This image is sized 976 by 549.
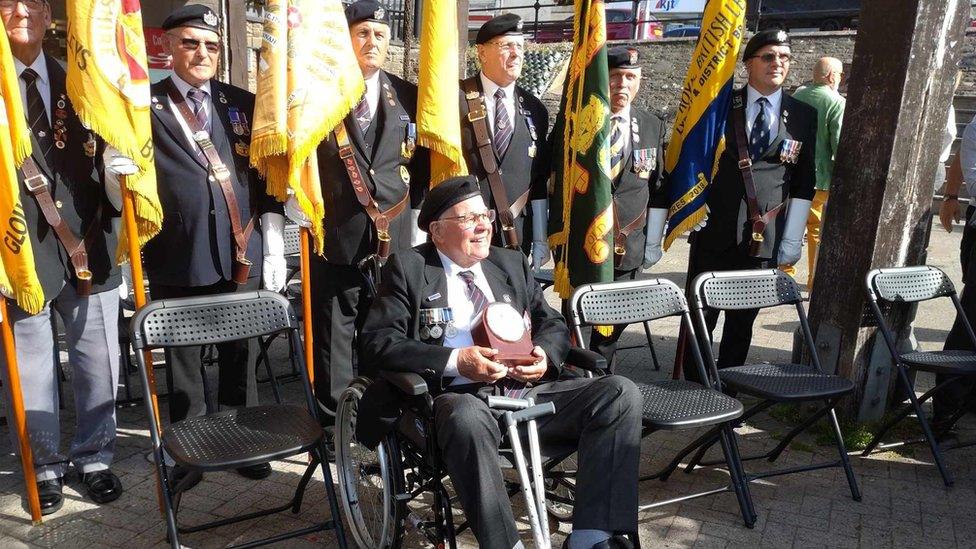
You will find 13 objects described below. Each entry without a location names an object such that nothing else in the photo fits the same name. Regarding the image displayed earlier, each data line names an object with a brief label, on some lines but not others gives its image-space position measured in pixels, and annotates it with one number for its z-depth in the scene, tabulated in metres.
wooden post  3.91
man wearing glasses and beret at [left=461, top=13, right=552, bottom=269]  4.00
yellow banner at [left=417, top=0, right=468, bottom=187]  3.78
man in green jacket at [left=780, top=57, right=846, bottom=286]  6.55
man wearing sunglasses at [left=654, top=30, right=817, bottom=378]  4.22
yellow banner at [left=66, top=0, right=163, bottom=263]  3.07
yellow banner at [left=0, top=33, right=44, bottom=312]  2.95
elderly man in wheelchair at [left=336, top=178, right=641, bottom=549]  2.55
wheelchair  2.61
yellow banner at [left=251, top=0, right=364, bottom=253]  3.45
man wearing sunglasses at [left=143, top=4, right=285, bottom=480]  3.33
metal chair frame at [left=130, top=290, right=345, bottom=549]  2.81
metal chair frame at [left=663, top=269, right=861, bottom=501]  3.56
